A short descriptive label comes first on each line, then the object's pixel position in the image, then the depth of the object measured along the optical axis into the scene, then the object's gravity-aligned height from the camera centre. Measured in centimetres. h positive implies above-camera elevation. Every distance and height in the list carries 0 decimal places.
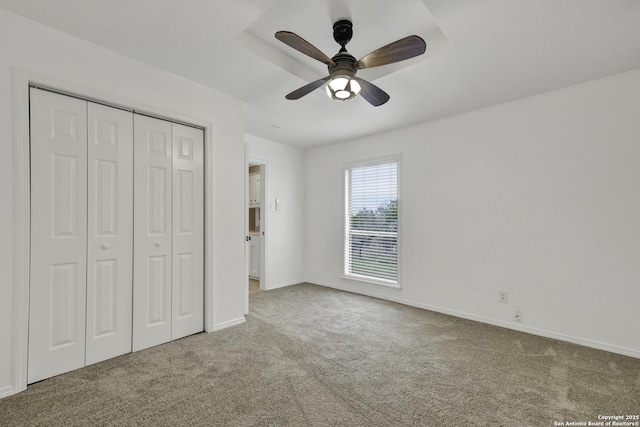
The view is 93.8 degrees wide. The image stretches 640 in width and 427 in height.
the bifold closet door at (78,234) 214 -15
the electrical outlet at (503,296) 334 -92
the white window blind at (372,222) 443 -11
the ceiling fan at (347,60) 177 +101
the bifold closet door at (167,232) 267 -17
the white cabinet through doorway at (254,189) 579 +50
